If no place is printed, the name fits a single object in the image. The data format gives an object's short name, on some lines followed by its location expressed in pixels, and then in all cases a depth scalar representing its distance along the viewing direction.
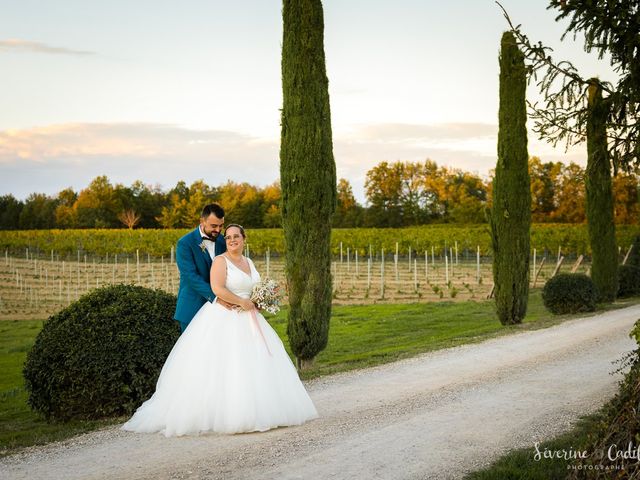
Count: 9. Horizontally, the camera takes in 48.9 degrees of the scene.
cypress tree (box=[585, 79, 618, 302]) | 20.78
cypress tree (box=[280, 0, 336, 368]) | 10.45
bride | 6.05
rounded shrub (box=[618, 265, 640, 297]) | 22.52
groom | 6.53
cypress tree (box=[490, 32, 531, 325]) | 15.95
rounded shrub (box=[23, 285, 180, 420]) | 7.09
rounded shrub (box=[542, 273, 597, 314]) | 17.02
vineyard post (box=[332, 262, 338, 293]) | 28.53
